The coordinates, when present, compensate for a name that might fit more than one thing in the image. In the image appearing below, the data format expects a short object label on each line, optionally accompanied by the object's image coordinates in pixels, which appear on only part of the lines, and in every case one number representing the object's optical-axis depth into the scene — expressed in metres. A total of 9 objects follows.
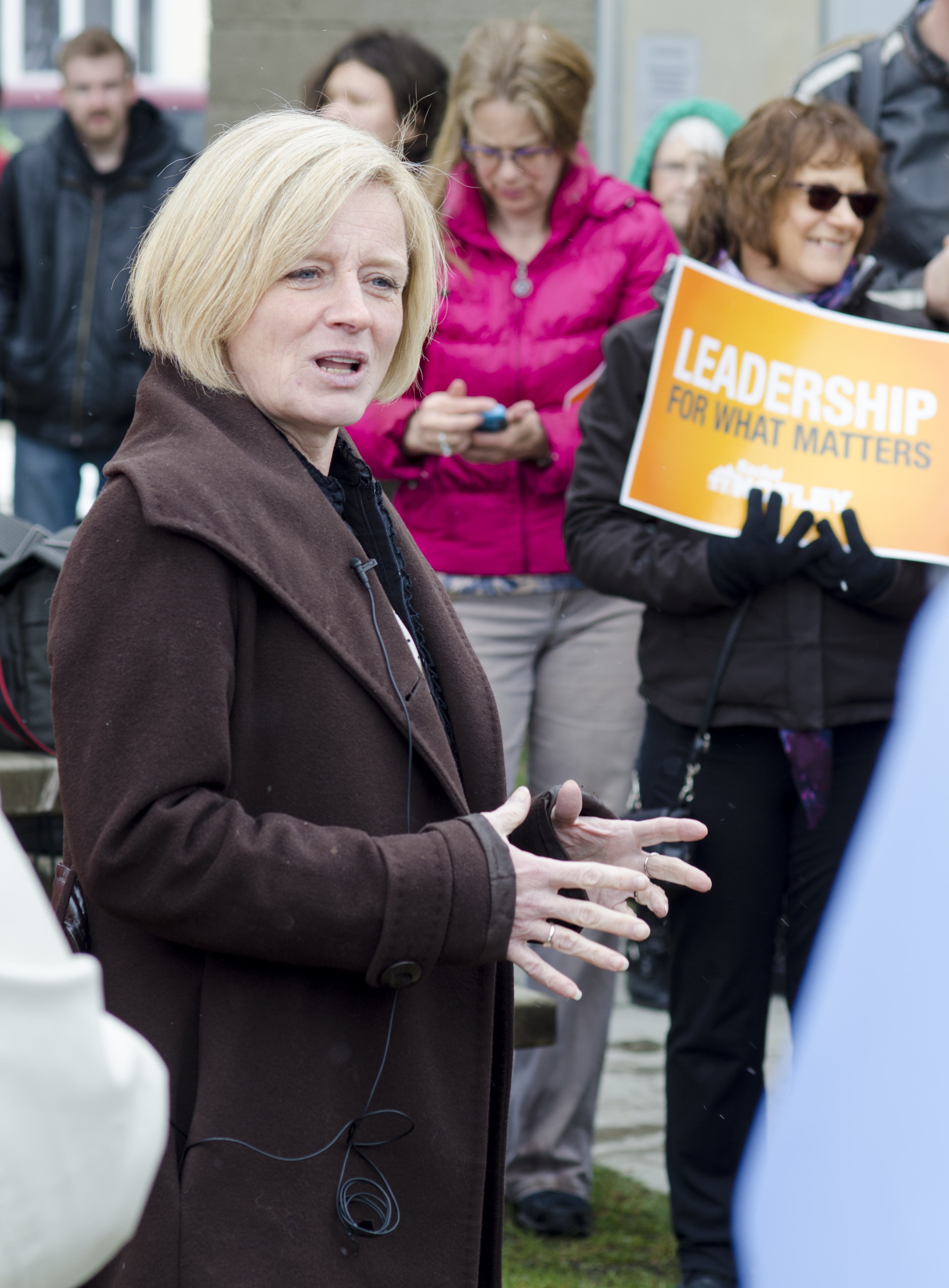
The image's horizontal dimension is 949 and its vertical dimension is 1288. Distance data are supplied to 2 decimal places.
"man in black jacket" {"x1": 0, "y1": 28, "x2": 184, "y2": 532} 11.00
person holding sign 6.36
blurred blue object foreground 1.59
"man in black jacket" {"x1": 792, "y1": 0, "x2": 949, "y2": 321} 7.87
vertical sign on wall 14.37
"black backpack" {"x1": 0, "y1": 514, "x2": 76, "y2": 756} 6.21
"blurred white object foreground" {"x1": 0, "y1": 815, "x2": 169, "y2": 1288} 1.79
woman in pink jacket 7.29
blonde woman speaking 3.45
